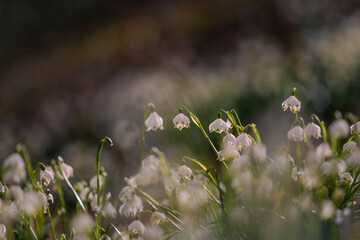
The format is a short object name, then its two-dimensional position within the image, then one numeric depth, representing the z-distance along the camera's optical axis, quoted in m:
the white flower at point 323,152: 1.53
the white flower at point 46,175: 1.56
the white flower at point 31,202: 1.49
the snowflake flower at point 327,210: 1.48
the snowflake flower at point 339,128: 1.53
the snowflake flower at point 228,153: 1.55
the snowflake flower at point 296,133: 1.55
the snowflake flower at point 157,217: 1.57
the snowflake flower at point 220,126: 1.57
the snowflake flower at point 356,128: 1.54
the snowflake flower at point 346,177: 1.54
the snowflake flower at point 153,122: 1.59
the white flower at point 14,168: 1.49
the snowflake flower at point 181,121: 1.59
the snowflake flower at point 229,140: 1.55
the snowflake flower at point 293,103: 1.57
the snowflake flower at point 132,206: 1.53
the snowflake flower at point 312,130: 1.56
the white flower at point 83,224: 1.52
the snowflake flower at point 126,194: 1.54
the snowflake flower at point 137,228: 1.56
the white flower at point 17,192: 1.50
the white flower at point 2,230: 1.56
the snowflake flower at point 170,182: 1.55
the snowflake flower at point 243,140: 1.53
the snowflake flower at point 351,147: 1.55
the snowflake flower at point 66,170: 1.59
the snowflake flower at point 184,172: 1.56
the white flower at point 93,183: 1.63
